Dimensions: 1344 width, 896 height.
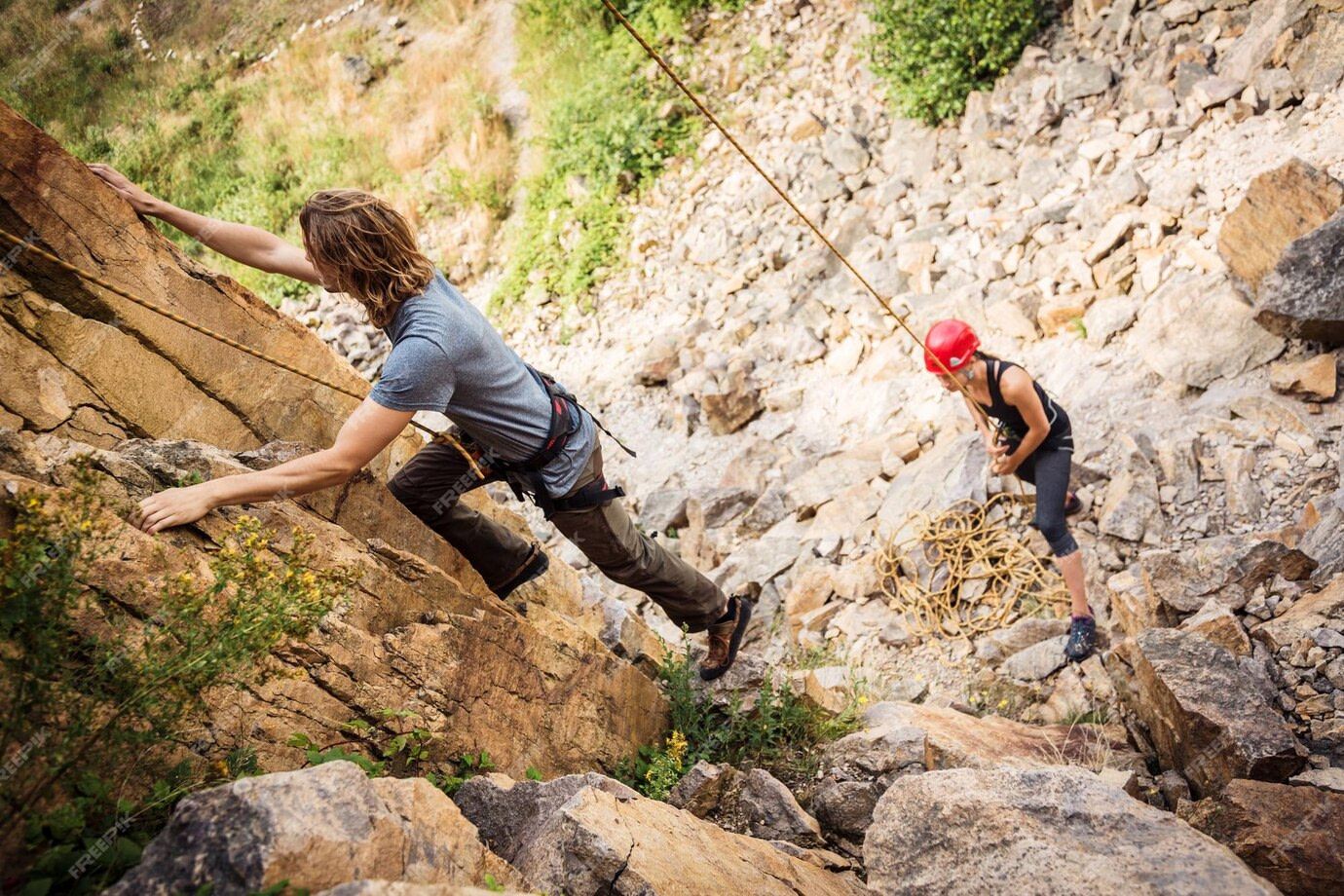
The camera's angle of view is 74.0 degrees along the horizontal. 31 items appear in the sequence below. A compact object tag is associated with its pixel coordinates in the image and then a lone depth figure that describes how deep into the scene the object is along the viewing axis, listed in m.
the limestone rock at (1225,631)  4.38
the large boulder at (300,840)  1.98
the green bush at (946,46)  9.45
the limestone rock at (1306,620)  4.30
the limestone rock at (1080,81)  8.87
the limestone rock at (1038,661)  5.18
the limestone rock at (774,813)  3.56
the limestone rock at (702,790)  3.62
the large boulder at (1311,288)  5.62
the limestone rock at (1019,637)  5.48
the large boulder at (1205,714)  3.63
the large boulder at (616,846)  2.56
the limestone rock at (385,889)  1.96
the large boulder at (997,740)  4.08
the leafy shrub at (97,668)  2.14
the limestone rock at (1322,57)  7.31
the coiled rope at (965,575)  5.88
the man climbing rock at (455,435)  3.05
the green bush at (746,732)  4.14
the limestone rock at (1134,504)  5.66
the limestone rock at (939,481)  6.43
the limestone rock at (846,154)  10.22
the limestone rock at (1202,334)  6.18
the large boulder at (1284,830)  3.04
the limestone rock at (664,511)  7.83
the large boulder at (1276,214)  6.16
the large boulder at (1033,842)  2.58
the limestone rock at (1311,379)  5.66
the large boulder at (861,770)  3.71
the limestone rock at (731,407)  8.60
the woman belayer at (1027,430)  5.03
